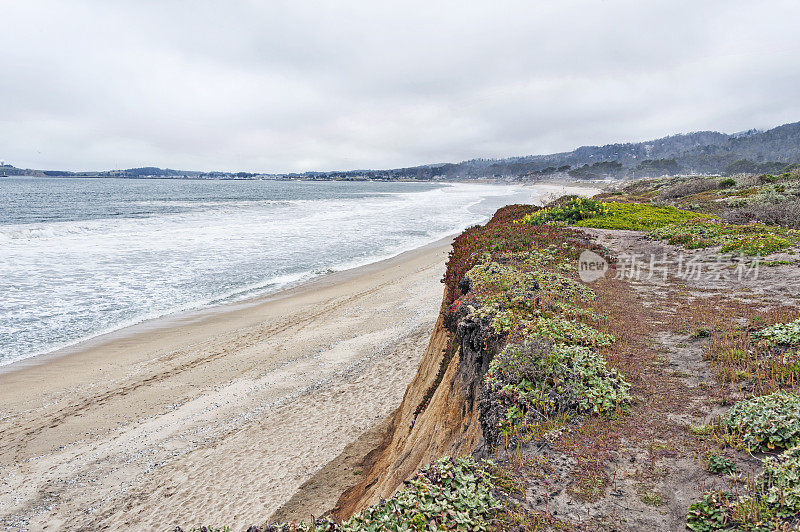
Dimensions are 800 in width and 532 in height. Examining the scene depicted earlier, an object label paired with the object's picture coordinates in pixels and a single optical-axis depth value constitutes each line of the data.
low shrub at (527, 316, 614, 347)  5.29
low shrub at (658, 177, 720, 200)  34.12
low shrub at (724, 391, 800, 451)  3.34
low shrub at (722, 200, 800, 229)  14.62
